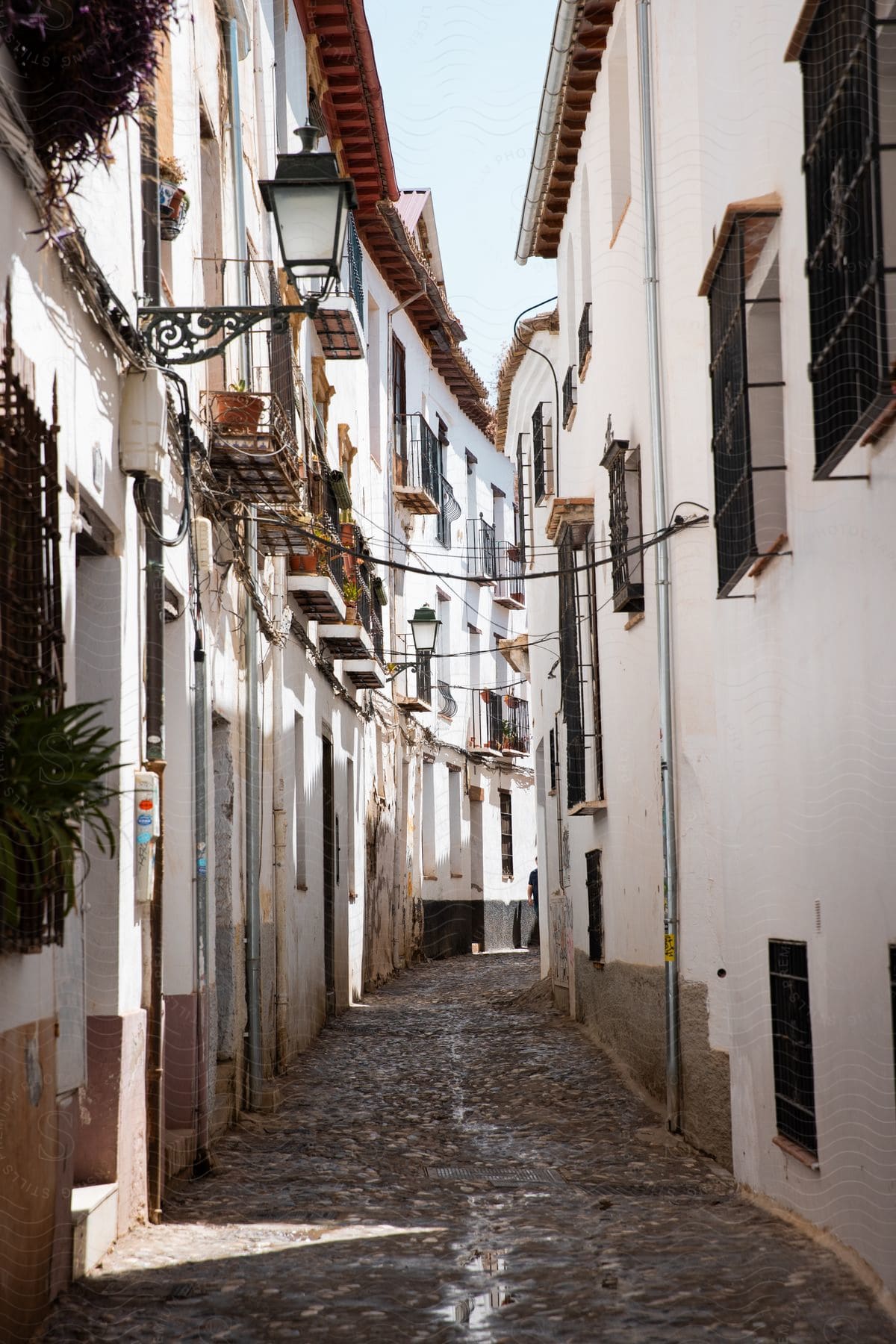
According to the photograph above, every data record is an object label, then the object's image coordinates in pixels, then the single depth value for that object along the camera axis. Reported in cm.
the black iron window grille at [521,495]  2230
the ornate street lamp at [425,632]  2120
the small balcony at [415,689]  2520
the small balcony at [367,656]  1875
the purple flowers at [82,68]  511
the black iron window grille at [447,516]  2909
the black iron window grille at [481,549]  3197
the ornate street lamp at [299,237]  734
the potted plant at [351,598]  1700
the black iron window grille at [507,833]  3400
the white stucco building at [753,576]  550
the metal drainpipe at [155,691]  743
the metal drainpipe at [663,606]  987
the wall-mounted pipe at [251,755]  1091
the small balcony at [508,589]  3416
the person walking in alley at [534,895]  3194
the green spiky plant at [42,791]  475
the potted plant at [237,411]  975
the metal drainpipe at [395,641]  2381
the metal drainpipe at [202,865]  891
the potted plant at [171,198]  847
